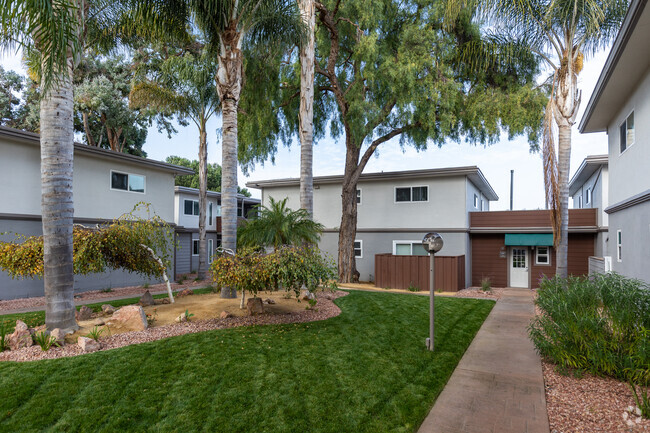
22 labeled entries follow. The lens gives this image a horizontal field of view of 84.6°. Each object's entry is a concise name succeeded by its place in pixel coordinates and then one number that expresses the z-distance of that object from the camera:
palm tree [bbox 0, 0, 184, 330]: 6.23
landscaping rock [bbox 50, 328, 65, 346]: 5.87
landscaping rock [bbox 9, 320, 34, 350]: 5.83
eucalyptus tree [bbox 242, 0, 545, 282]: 14.31
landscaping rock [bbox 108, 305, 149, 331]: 6.85
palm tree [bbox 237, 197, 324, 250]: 9.02
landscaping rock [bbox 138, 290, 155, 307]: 9.23
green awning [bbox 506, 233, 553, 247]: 16.42
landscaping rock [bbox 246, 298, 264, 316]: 8.14
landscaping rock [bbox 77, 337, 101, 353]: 5.67
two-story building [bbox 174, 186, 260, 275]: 20.52
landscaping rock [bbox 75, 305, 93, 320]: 7.64
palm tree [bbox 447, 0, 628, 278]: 10.66
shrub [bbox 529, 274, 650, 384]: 4.91
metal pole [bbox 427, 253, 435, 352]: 6.70
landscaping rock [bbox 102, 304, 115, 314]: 8.31
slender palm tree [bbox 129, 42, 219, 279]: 15.64
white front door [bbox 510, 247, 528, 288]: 17.45
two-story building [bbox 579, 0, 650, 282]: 6.93
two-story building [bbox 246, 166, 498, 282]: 16.89
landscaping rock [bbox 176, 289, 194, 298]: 10.84
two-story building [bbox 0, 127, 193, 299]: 11.80
